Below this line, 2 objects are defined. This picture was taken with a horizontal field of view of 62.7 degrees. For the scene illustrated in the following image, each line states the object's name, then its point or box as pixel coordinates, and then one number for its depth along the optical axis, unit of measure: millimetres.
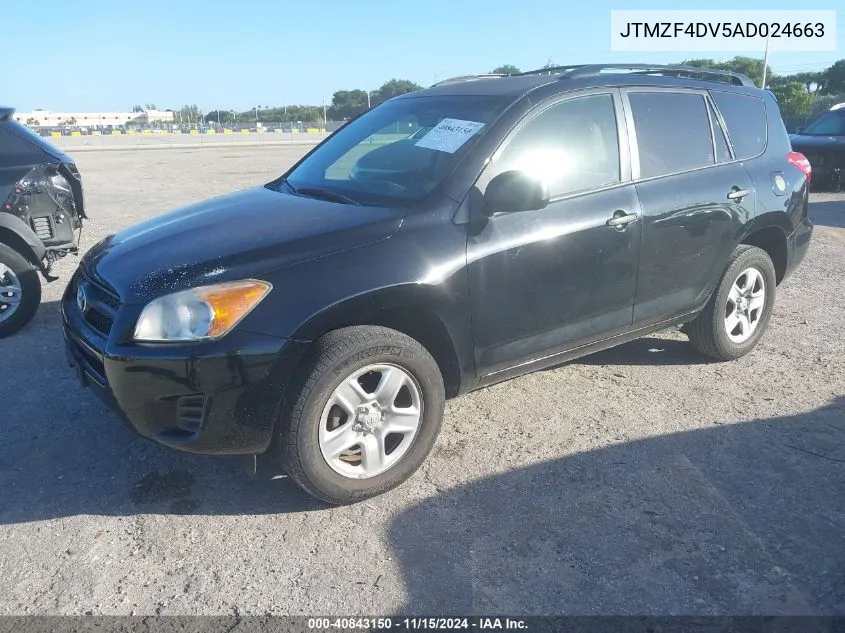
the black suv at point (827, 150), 13609
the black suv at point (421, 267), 2797
